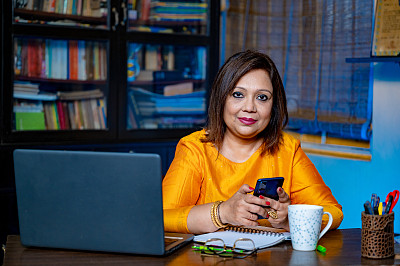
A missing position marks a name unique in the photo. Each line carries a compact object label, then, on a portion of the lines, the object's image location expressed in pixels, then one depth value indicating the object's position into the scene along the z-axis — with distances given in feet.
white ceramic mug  4.50
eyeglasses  4.39
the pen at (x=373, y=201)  4.52
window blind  10.41
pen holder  4.40
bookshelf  10.51
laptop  4.17
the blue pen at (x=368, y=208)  4.46
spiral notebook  4.68
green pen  4.42
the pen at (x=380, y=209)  4.50
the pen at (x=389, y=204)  4.50
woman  5.93
